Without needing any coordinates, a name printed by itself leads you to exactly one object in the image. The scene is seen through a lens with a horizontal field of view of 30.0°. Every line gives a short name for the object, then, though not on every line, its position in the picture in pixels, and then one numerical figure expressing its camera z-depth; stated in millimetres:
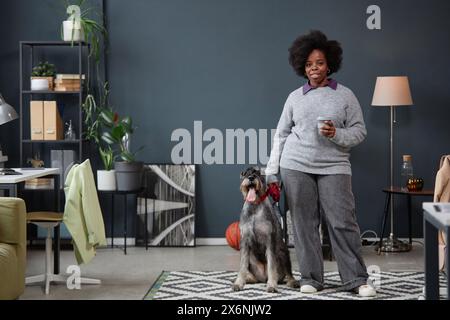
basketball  6617
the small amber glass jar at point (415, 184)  6480
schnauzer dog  5082
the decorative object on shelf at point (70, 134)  6756
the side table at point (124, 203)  6598
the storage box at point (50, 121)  6653
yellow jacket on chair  5078
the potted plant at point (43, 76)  6633
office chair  5141
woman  4895
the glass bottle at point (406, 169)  6629
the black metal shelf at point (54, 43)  6617
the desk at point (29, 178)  5000
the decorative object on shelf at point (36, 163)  6672
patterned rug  4883
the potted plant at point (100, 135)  6652
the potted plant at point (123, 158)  6543
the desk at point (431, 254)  3604
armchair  4348
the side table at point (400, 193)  6391
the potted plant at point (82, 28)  6609
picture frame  6898
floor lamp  6512
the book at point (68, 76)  6656
